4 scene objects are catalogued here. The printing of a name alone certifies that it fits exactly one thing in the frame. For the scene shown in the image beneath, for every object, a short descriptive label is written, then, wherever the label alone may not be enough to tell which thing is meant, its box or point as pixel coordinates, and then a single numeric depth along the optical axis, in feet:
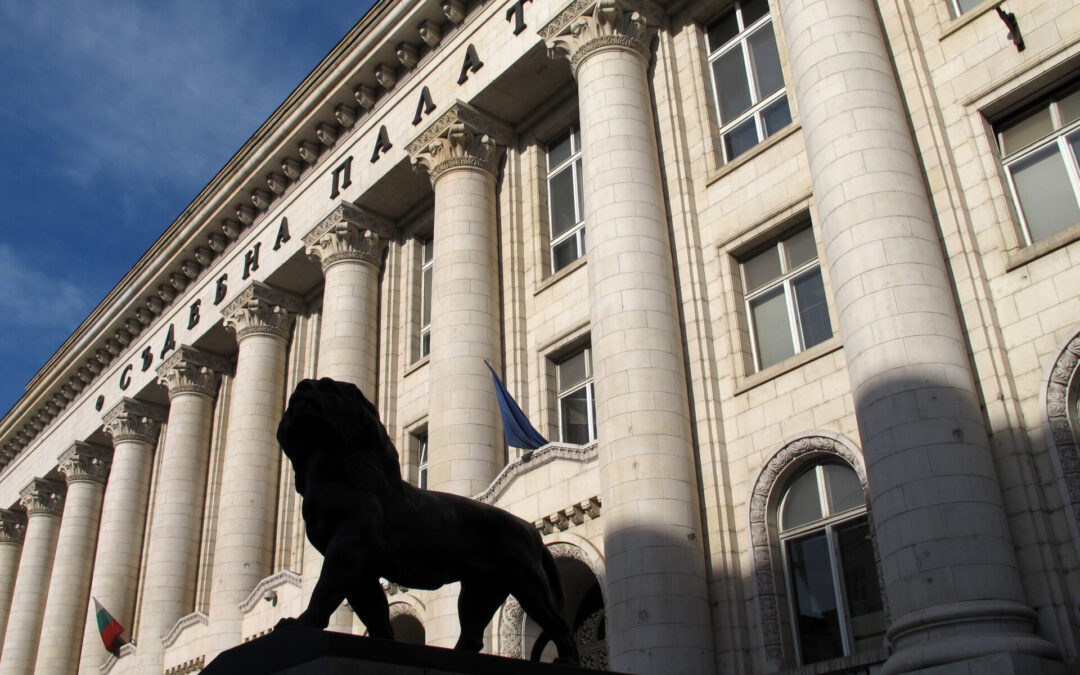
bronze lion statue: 30.09
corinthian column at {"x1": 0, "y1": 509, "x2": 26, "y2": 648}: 166.81
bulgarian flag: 116.57
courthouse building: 46.47
